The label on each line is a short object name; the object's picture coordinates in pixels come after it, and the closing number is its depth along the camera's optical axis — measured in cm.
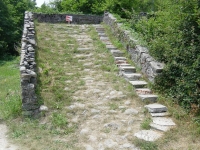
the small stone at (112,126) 507
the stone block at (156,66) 628
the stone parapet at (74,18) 1461
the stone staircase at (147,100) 482
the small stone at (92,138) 471
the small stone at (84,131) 491
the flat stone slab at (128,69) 738
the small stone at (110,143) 452
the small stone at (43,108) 554
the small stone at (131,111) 554
